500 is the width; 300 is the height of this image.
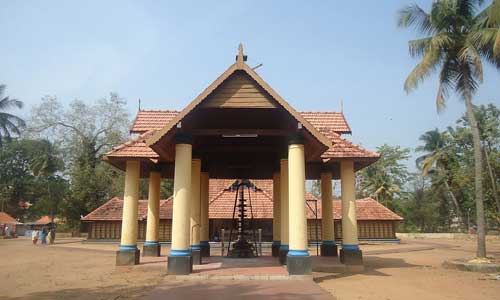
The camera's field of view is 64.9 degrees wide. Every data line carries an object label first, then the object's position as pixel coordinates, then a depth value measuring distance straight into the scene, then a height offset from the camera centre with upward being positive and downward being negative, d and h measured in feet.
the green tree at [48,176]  159.74 +20.56
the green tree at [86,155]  135.85 +23.99
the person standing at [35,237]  106.83 -4.22
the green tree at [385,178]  167.94 +19.92
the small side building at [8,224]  156.82 -1.30
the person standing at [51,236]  106.93 -3.95
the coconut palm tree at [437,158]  152.35 +25.18
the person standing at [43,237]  106.52 -4.21
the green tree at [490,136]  98.26 +25.58
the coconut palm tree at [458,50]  51.55 +23.23
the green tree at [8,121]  118.01 +29.91
